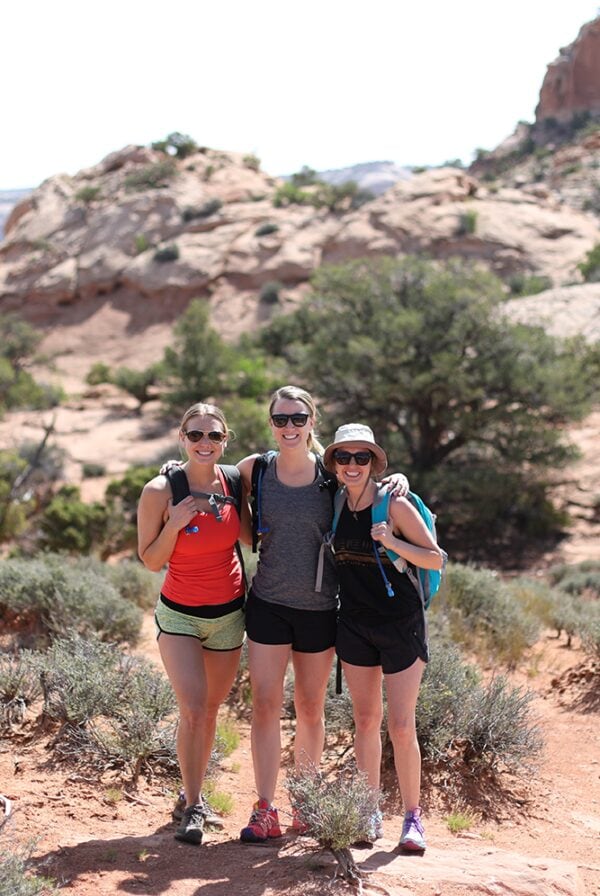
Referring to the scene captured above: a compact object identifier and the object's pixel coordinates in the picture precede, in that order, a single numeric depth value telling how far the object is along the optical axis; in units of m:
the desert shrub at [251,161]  49.34
